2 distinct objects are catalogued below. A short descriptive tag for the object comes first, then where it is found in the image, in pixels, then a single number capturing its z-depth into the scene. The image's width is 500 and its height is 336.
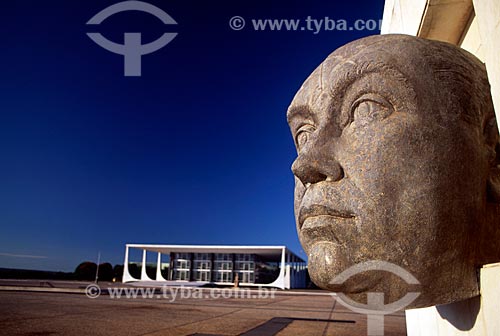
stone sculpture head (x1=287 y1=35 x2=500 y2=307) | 1.67
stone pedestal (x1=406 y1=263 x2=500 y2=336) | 1.65
